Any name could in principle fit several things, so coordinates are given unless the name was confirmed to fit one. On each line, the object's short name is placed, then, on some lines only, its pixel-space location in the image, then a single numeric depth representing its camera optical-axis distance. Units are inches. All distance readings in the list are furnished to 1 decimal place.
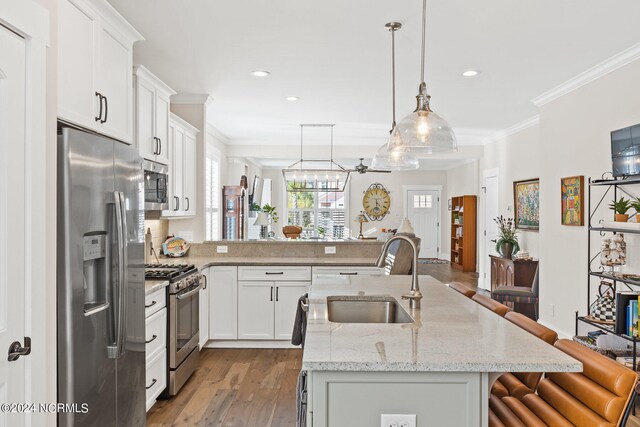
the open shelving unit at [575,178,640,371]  134.6
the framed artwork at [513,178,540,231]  256.8
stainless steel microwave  144.0
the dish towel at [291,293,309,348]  106.3
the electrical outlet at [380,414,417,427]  59.4
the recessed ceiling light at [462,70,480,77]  169.3
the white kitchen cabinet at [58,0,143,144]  87.2
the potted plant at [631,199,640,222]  133.5
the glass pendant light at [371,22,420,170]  109.9
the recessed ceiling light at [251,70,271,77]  171.6
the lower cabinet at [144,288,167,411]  118.4
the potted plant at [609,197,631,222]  140.3
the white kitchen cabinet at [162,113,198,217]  174.1
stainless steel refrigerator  76.7
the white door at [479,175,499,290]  322.0
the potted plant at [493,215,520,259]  271.0
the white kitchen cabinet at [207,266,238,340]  182.9
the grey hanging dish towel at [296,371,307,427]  70.6
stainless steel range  134.0
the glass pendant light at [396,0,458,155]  96.5
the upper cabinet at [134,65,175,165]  140.3
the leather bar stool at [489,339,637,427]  52.7
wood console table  250.4
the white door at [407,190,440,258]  491.5
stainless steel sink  100.8
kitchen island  58.1
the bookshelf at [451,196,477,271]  380.2
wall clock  484.4
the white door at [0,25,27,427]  63.4
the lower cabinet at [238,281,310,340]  183.3
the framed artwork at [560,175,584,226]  175.2
